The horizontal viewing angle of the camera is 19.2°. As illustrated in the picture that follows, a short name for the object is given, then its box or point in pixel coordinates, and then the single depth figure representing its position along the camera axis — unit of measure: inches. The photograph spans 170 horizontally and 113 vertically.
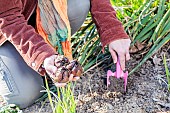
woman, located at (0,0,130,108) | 63.9
